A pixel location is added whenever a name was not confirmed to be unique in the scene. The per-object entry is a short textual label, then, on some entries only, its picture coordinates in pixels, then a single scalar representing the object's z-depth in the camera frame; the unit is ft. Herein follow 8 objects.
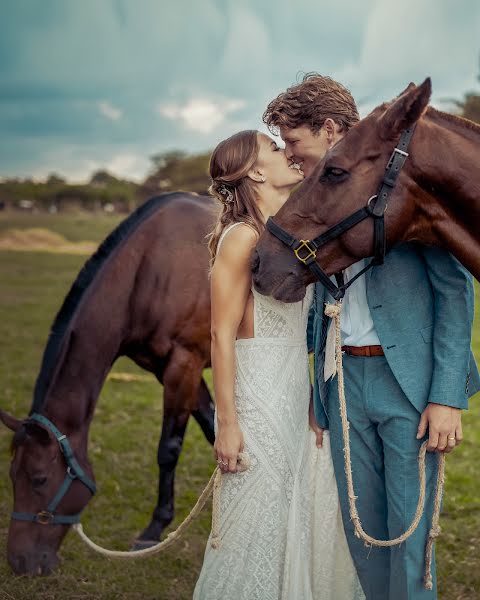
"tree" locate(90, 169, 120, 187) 141.90
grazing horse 12.92
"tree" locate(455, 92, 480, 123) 78.07
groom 8.06
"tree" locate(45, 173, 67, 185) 142.41
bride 8.38
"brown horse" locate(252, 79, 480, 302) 7.66
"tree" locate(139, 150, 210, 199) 147.33
